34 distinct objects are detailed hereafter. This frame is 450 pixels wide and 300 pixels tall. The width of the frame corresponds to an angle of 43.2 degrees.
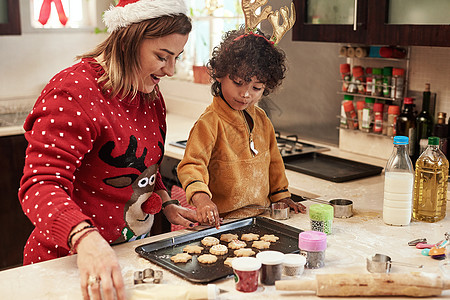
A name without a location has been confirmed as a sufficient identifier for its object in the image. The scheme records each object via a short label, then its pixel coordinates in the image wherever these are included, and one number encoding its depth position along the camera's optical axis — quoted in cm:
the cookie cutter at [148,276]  129
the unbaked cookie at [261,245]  154
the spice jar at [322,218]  163
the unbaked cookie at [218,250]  148
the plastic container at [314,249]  140
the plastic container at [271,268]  130
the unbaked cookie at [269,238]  159
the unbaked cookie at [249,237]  160
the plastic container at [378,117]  261
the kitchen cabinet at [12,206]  314
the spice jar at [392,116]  253
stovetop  274
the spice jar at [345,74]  275
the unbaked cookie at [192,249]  150
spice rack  257
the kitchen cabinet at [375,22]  202
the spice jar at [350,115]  275
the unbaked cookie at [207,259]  143
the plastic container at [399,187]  171
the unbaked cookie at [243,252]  147
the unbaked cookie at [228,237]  159
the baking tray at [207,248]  137
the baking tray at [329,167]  235
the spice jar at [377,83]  261
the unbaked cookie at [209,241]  155
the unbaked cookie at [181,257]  143
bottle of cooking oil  175
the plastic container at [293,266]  135
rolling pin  124
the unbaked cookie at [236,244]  152
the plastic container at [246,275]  125
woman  129
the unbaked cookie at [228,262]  141
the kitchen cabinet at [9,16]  324
